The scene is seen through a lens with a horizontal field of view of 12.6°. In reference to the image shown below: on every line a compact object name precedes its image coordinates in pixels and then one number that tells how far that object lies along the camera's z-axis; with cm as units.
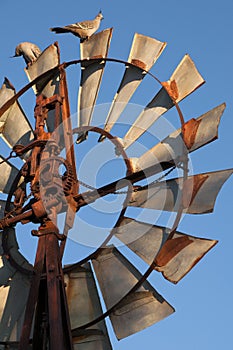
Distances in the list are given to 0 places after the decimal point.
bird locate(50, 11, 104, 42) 971
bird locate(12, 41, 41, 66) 1027
